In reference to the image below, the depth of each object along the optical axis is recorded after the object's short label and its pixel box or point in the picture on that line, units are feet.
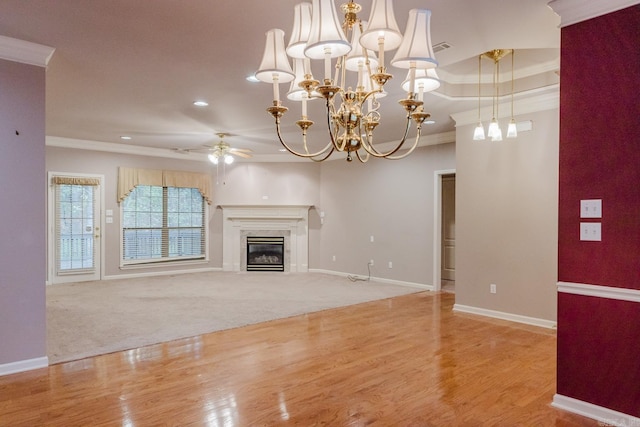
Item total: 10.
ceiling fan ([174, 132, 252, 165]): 23.15
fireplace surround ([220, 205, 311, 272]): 30.53
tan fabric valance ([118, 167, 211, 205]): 26.40
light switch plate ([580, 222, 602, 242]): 8.46
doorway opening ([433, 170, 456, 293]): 26.45
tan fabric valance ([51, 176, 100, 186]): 24.04
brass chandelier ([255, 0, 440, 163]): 6.84
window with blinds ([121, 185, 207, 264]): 27.20
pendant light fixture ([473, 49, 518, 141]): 13.46
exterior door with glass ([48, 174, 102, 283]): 24.06
